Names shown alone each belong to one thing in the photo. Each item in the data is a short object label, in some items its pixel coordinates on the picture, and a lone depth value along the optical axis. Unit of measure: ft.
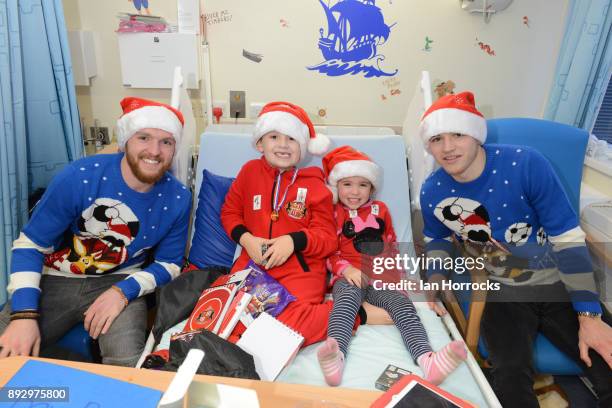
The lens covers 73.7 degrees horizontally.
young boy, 5.61
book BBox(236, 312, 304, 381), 4.41
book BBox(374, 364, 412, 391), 4.31
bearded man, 4.79
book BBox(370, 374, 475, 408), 2.87
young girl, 4.69
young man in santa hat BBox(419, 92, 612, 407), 4.61
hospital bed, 4.40
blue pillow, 6.25
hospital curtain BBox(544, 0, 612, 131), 7.16
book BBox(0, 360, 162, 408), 2.77
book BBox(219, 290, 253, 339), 4.67
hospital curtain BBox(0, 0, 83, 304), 6.28
